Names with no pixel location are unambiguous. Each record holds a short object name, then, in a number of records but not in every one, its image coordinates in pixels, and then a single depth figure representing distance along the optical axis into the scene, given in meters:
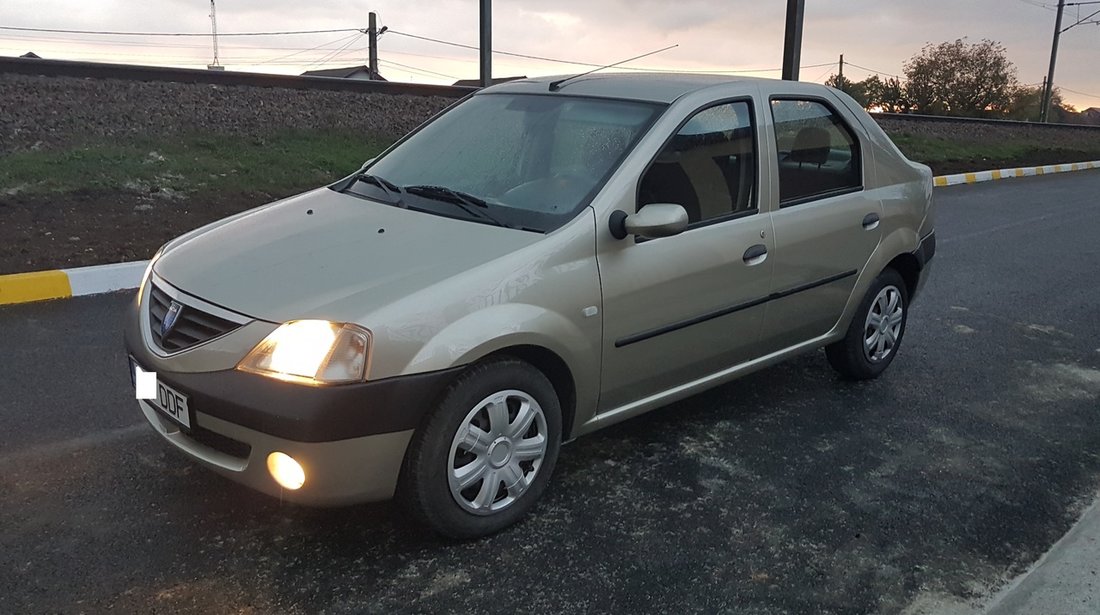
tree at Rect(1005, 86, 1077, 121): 57.97
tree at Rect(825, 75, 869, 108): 57.88
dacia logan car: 2.74
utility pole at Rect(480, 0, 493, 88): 15.23
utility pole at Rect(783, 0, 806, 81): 14.72
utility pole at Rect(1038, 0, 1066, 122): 44.00
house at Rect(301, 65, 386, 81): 45.41
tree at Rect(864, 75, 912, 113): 56.84
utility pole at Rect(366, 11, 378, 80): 34.53
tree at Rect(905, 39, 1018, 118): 53.47
